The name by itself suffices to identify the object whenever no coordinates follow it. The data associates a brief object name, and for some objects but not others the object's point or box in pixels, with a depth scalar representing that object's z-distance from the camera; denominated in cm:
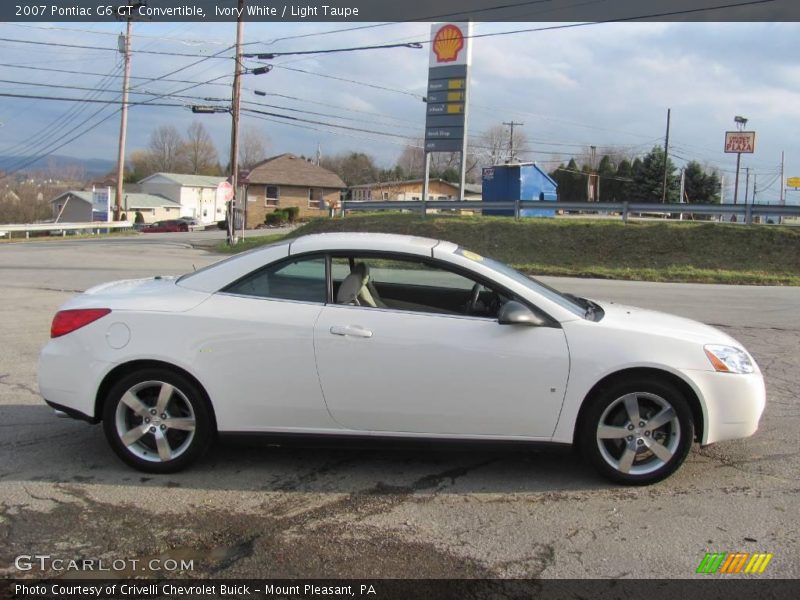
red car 5612
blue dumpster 2841
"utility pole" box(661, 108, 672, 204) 5878
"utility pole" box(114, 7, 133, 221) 3909
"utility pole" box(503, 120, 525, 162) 7876
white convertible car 398
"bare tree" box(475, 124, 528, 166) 8619
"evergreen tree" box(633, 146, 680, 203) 6681
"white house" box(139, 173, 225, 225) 8362
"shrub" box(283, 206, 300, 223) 6306
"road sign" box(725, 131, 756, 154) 5382
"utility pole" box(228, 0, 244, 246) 2844
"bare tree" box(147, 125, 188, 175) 10812
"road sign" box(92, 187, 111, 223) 4697
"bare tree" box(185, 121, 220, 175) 10812
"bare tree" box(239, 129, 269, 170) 9926
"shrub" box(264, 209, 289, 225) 6081
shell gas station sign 2923
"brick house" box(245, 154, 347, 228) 6419
